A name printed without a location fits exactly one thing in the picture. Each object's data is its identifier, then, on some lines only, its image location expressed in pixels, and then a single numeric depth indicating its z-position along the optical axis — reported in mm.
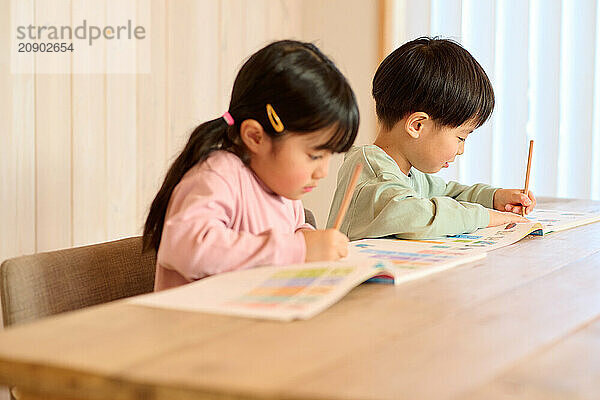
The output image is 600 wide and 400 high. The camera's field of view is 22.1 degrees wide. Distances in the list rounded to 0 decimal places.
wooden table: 1096
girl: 1670
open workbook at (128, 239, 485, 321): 1438
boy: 2043
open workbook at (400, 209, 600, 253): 1828
